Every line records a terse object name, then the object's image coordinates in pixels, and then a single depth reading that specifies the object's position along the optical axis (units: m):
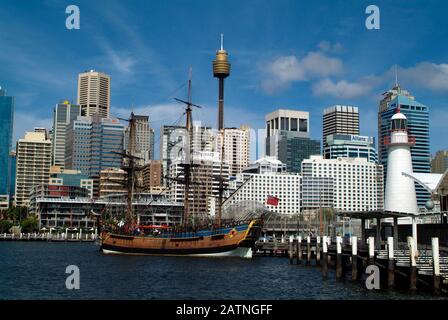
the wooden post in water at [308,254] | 82.50
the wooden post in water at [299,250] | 86.93
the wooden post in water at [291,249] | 89.63
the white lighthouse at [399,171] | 91.12
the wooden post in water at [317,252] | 80.75
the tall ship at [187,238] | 101.56
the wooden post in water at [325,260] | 63.04
